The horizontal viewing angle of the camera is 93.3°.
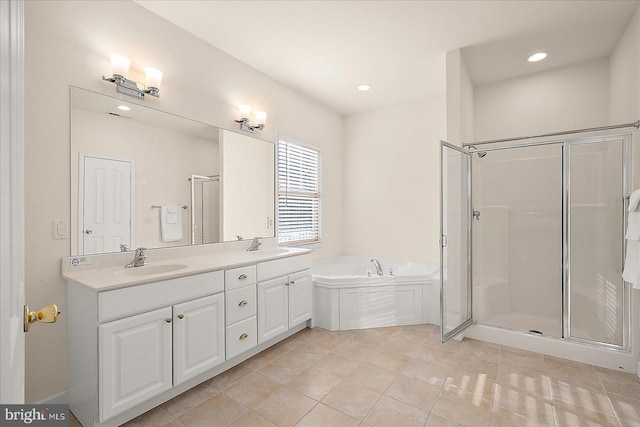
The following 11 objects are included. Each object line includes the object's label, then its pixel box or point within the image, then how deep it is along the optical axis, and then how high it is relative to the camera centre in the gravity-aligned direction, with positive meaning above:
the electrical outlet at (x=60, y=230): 1.83 -0.09
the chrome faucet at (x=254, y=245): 3.03 -0.31
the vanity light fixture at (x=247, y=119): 3.00 +0.98
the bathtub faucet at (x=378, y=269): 3.77 -0.68
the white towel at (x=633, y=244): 2.11 -0.22
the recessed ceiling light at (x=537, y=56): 2.92 +1.55
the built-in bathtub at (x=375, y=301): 3.17 -0.93
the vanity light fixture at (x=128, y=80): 2.06 +0.96
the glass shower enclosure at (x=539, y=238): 2.57 -0.24
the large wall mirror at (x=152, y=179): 1.97 +0.28
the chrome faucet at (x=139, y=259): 2.07 -0.31
